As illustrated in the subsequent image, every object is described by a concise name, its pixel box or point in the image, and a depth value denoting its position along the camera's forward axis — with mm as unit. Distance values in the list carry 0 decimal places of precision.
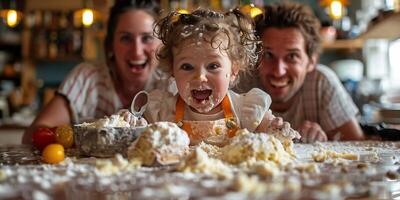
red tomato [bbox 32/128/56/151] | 1234
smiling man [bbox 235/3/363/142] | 1730
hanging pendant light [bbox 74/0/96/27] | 2689
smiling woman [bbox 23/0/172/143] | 1896
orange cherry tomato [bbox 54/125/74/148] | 1223
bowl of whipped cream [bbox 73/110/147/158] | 1059
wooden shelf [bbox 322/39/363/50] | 4148
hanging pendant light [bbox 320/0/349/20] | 3076
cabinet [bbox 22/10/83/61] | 4438
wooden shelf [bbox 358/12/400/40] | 2286
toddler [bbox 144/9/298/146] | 1236
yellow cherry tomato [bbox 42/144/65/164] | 1002
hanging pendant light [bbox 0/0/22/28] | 3272
